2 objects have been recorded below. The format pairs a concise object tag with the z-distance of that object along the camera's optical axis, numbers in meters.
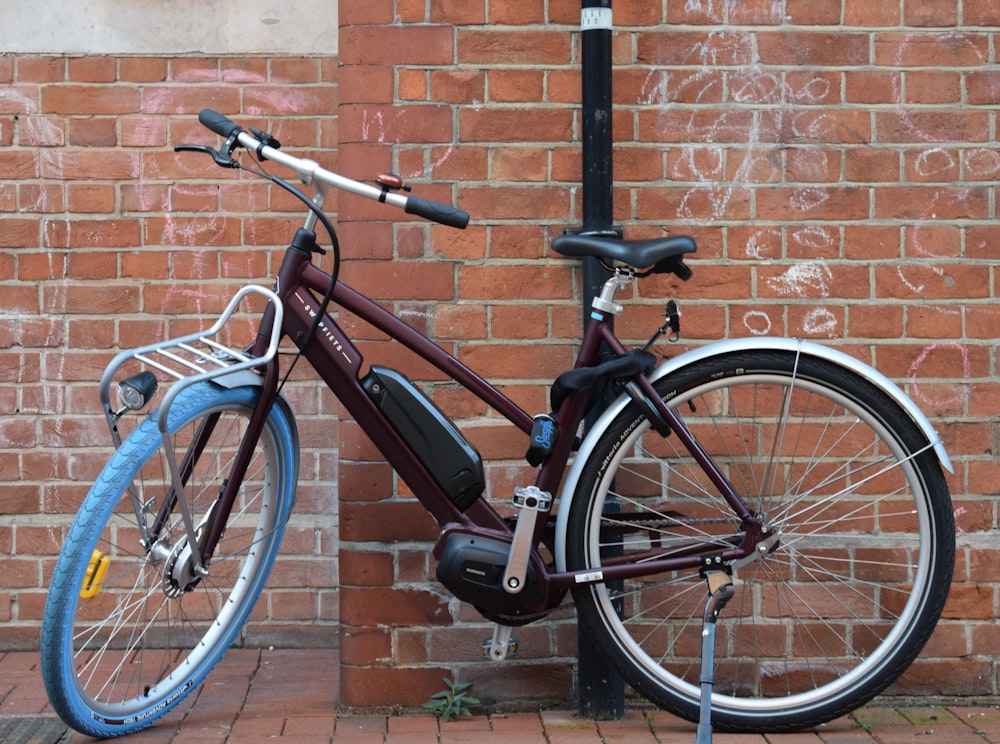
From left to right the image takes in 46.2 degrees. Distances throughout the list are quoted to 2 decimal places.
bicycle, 2.90
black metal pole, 3.16
